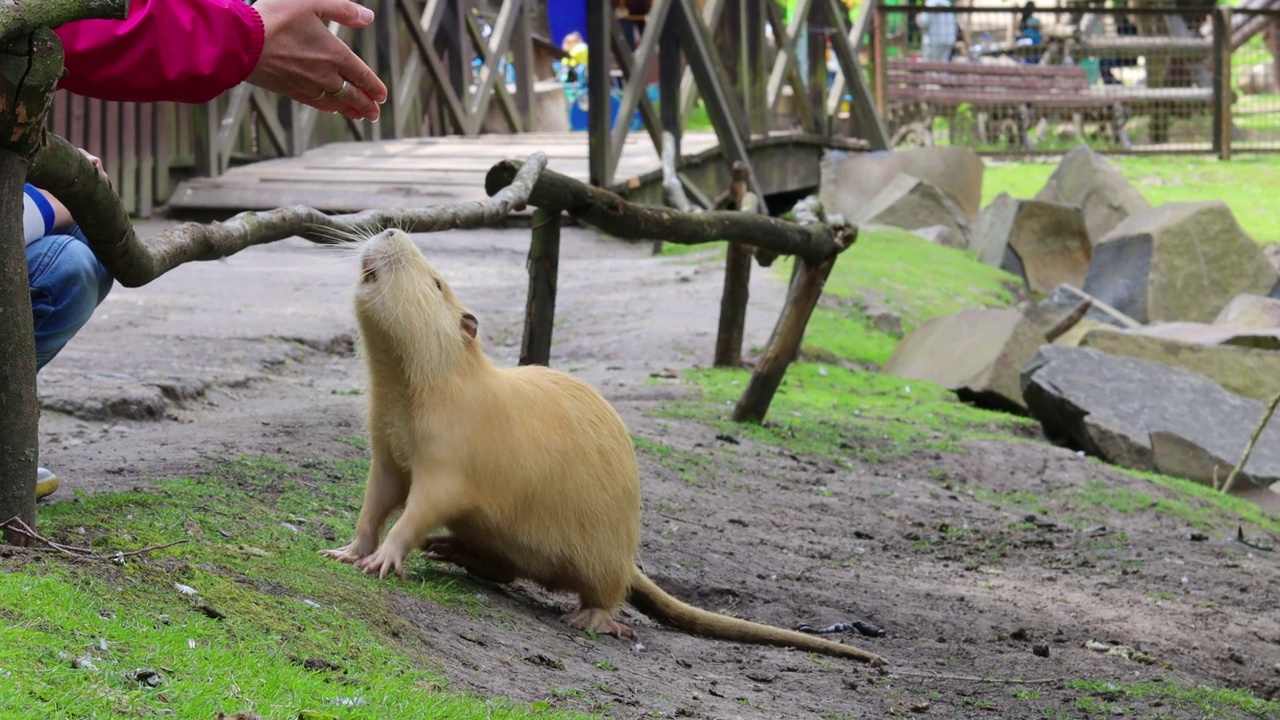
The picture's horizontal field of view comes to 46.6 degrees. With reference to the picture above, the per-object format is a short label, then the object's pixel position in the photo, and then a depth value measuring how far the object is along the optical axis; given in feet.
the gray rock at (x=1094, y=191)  51.44
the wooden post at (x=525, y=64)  55.57
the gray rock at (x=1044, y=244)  46.91
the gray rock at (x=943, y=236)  49.49
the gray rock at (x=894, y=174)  54.34
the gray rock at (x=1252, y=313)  37.04
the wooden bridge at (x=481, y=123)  40.16
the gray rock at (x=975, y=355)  29.30
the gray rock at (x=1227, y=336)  33.01
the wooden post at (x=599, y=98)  38.88
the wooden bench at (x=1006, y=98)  70.59
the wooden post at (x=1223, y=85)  67.02
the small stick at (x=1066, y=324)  34.55
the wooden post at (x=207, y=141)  42.50
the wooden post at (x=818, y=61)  54.75
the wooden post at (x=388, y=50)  48.67
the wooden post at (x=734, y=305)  25.86
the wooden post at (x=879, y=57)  66.64
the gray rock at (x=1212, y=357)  30.94
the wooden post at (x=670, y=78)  42.21
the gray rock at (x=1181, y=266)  41.16
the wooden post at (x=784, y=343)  22.93
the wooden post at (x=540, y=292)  19.21
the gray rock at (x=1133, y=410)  25.54
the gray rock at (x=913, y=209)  51.39
